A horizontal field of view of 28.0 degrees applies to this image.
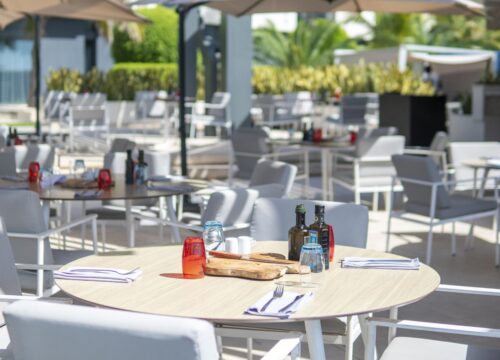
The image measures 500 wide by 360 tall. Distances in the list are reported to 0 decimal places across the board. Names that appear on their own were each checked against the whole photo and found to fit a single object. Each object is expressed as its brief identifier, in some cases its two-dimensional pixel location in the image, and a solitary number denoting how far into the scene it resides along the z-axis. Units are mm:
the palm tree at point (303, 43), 33562
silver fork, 3049
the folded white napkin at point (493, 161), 7407
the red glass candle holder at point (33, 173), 5992
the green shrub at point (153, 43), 28750
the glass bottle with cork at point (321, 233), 3538
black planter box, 13602
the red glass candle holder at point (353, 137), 9383
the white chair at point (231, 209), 4867
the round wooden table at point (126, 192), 5320
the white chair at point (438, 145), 9423
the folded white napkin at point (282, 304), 2861
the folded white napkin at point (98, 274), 3230
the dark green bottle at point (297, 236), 3600
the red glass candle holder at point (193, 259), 3328
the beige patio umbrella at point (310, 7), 8789
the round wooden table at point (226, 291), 2910
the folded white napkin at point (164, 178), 6102
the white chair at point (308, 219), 4215
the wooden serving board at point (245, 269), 3303
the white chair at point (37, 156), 7312
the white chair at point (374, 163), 8508
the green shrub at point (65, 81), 21455
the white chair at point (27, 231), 4535
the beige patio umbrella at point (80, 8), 8742
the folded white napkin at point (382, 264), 3508
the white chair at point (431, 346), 3158
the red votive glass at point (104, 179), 5754
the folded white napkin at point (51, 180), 5779
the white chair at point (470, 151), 8727
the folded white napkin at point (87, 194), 5259
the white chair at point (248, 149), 8906
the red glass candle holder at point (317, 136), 9555
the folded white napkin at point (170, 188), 5663
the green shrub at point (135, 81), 21281
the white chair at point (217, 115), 15092
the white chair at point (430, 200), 6645
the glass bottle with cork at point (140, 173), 5949
